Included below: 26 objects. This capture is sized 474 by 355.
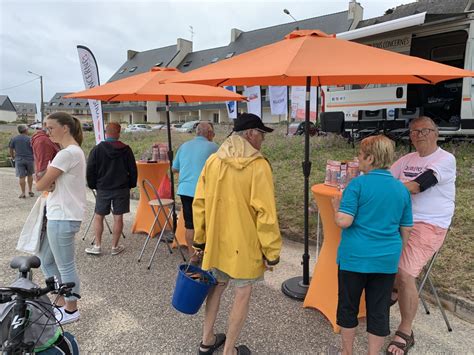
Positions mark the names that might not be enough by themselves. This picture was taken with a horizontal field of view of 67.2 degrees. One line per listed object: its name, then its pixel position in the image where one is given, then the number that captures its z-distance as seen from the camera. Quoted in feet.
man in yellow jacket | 7.11
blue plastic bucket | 7.75
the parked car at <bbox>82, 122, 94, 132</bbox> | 107.76
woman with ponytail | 8.50
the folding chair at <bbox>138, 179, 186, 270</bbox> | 13.93
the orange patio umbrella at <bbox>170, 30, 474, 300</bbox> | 7.18
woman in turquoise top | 6.82
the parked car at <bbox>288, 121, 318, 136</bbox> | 43.88
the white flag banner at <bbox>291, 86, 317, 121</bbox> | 40.93
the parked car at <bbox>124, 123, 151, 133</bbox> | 99.24
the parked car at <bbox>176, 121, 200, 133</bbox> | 86.79
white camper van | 21.83
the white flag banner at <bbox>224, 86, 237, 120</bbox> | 38.16
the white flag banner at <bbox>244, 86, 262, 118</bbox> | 39.17
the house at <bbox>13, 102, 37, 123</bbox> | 329.31
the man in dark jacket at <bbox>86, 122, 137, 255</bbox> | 13.80
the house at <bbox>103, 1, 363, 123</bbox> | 110.73
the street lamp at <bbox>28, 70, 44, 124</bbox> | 104.76
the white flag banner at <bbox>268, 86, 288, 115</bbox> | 40.52
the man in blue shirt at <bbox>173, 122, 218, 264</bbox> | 12.54
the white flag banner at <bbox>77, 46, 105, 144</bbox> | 25.81
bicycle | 5.48
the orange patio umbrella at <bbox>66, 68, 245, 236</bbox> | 12.85
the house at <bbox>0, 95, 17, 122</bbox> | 270.03
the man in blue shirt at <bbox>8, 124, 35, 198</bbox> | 25.86
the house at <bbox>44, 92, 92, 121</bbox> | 232.04
